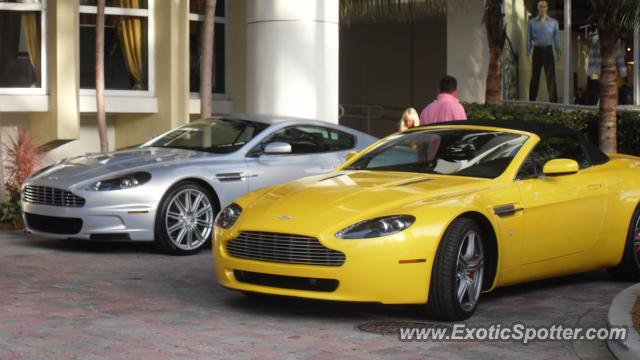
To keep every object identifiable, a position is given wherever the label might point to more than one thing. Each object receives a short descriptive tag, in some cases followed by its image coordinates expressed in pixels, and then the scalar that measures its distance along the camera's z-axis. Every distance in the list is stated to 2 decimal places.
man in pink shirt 12.83
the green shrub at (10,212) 12.96
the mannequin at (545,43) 19.55
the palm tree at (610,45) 14.73
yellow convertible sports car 7.36
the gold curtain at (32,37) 16.91
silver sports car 10.60
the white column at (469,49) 20.91
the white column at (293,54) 15.94
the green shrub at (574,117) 17.16
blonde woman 15.70
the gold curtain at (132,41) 17.86
